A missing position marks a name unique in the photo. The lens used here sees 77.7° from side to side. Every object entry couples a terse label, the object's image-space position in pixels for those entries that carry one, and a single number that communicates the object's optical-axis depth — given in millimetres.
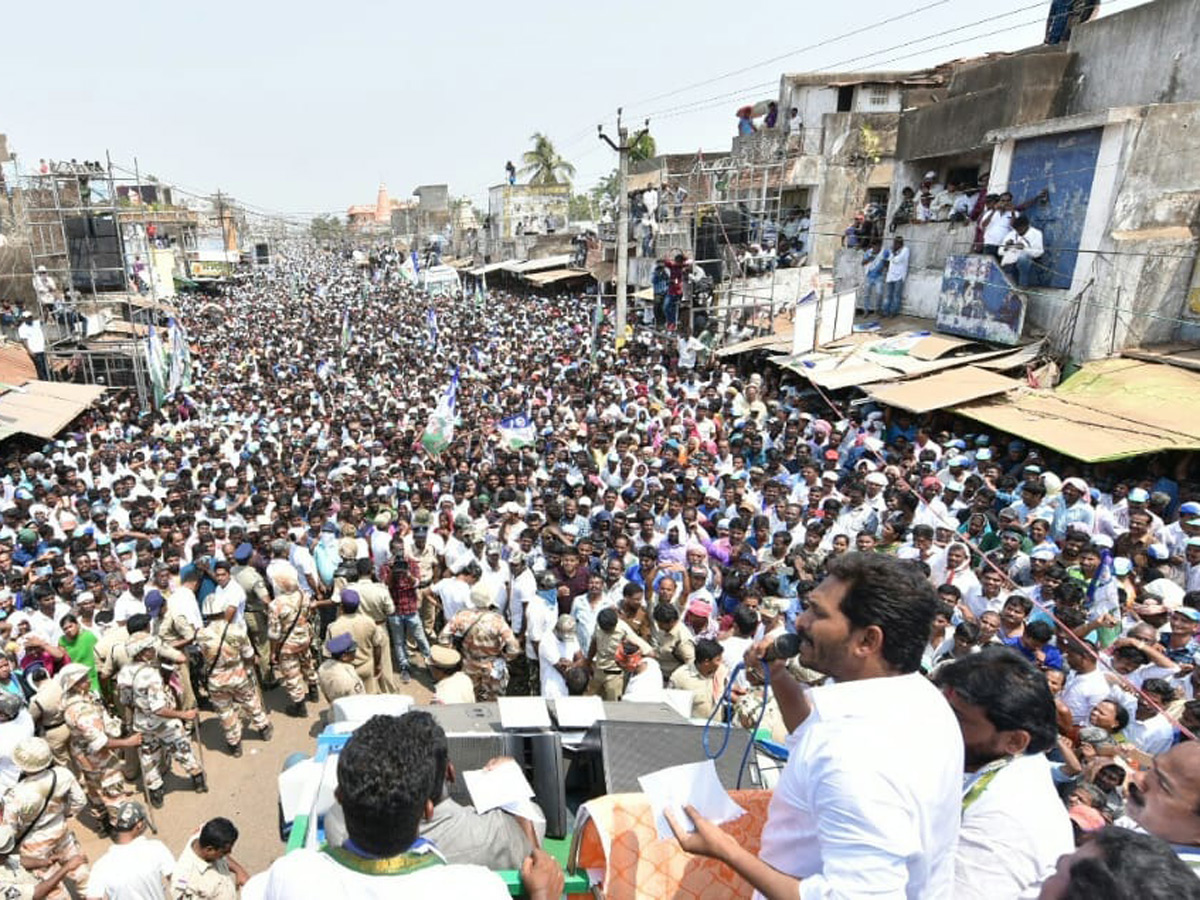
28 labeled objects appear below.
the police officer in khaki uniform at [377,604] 5969
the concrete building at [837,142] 21641
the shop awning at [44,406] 11477
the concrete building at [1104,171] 10359
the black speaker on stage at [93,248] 19062
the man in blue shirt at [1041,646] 4633
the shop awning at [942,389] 9953
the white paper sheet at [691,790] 1791
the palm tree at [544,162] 47344
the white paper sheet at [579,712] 2678
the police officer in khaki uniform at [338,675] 5078
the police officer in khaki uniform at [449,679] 4532
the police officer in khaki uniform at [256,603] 6152
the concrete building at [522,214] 42750
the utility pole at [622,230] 18078
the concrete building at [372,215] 112500
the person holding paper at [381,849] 1383
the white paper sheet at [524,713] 2629
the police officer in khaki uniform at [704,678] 4414
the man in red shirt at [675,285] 19688
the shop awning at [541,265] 36250
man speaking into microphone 1307
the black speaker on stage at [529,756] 2619
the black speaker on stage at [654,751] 2416
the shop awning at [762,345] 15019
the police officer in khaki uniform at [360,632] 5547
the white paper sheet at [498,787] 2205
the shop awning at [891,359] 11578
